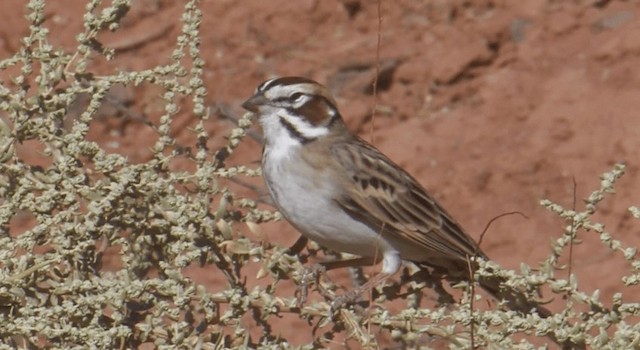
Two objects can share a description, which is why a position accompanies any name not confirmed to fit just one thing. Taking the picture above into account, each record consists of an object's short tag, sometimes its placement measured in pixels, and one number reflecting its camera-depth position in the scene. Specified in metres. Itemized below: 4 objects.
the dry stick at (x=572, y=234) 7.68
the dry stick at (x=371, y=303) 7.98
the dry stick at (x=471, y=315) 7.69
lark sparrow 9.84
